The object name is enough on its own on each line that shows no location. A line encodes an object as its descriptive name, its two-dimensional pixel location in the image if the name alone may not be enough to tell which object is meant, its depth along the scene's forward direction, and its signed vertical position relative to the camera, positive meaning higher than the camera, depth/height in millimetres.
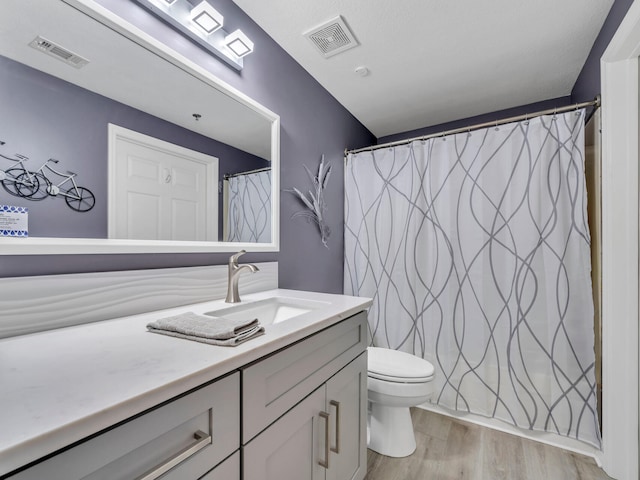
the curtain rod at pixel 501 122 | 1600 +724
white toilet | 1562 -796
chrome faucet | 1297 -155
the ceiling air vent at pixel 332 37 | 1584 +1120
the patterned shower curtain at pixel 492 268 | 1679 -160
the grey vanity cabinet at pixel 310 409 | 750 -499
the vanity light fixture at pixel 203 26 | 1162 +905
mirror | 822 +457
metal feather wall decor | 1931 +279
